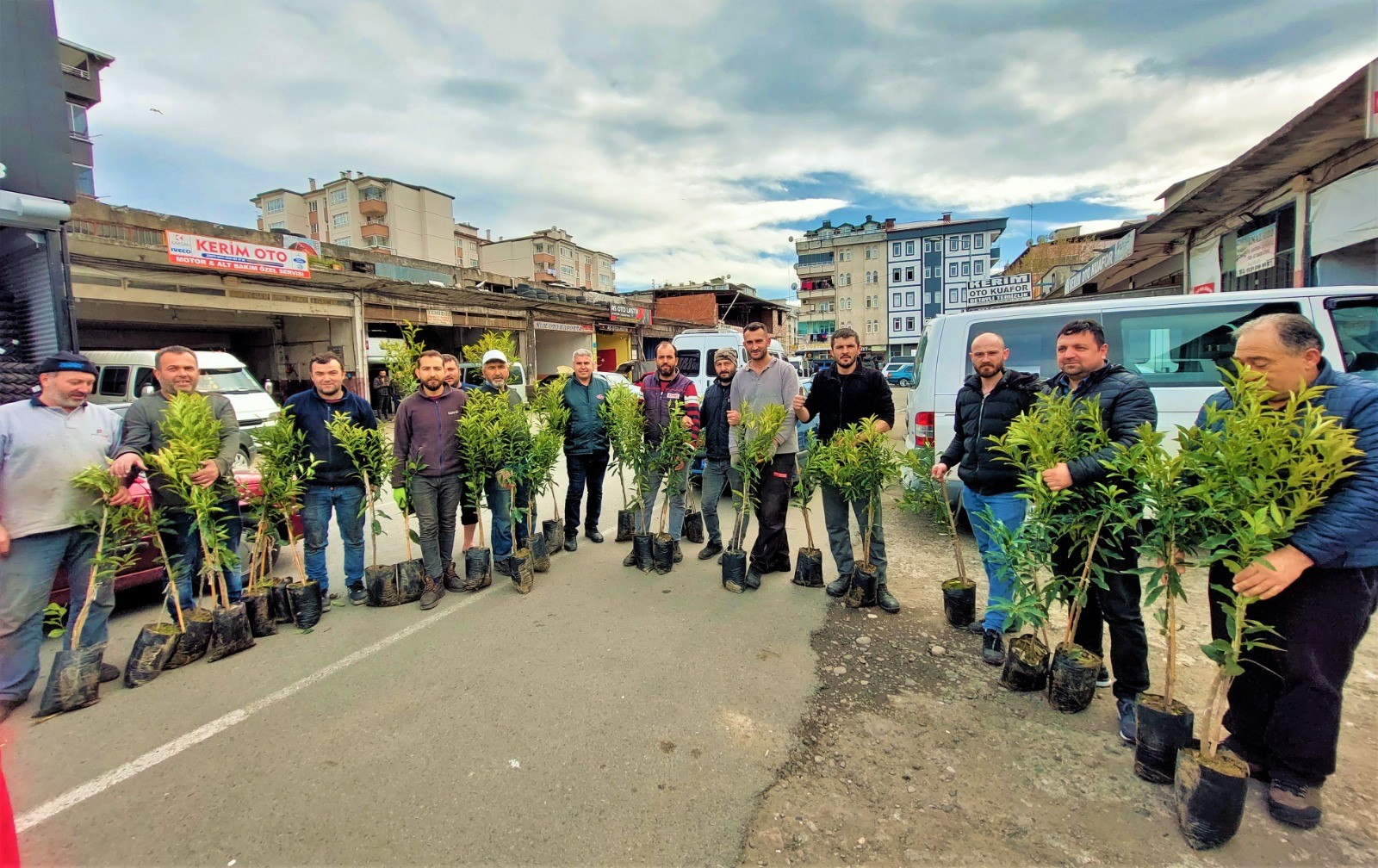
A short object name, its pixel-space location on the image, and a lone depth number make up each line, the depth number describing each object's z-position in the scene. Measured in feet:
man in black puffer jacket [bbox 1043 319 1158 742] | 9.48
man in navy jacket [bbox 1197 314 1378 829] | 7.02
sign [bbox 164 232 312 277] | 46.37
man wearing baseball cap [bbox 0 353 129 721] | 10.93
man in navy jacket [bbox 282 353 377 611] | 15.30
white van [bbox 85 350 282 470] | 33.96
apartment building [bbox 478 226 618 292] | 186.29
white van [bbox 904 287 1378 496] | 16.51
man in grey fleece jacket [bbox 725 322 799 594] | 16.48
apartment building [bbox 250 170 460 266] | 152.97
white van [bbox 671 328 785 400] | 33.32
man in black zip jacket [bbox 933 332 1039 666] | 12.10
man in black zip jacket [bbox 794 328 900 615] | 15.52
